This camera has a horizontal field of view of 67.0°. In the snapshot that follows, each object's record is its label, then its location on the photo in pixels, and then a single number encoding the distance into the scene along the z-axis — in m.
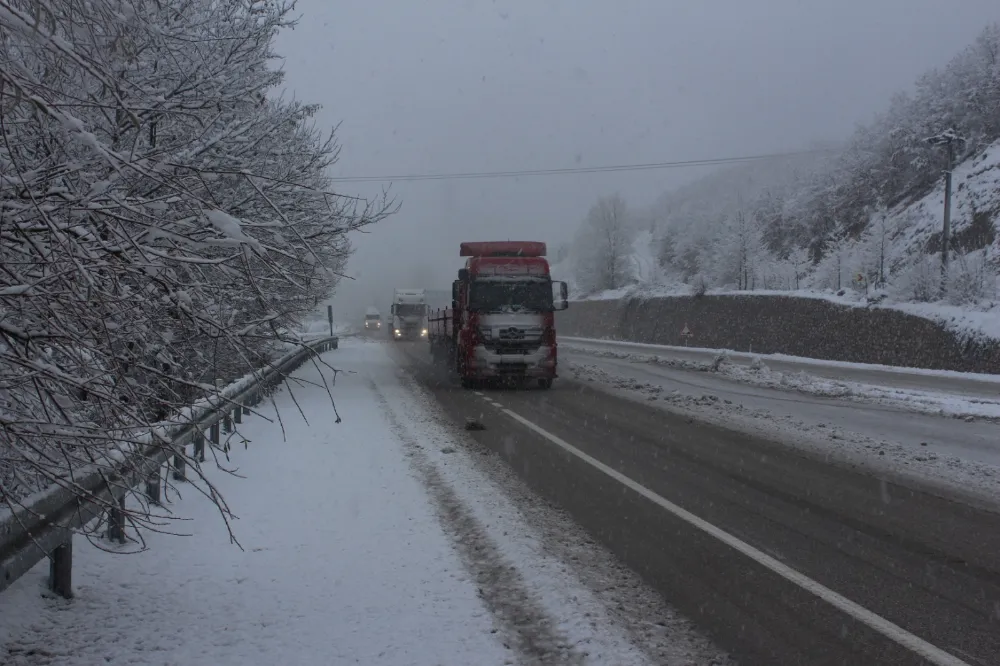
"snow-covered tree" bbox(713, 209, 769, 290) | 60.50
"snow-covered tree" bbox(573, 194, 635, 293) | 82.00
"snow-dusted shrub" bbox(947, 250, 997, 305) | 24.52
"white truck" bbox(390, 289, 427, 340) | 51.25
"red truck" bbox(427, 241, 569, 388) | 18.12
